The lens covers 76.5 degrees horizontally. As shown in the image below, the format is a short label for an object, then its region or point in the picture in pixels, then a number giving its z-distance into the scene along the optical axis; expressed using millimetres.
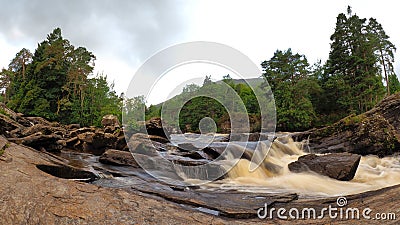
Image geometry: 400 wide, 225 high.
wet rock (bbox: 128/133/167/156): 10273
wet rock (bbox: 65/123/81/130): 23881
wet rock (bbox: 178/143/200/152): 13008
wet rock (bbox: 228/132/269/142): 17578
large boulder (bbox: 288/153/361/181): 7320
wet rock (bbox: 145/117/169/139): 16077
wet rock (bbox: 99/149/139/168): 8500
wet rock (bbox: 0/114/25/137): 9168
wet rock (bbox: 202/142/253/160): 10820
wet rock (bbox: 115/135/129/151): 12453
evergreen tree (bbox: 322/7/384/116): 32281
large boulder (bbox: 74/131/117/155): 12916
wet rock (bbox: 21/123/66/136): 10536
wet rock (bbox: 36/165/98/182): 4506
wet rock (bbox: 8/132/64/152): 8289
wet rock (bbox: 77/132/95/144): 13420
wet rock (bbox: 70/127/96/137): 15992
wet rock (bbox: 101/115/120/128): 24175
